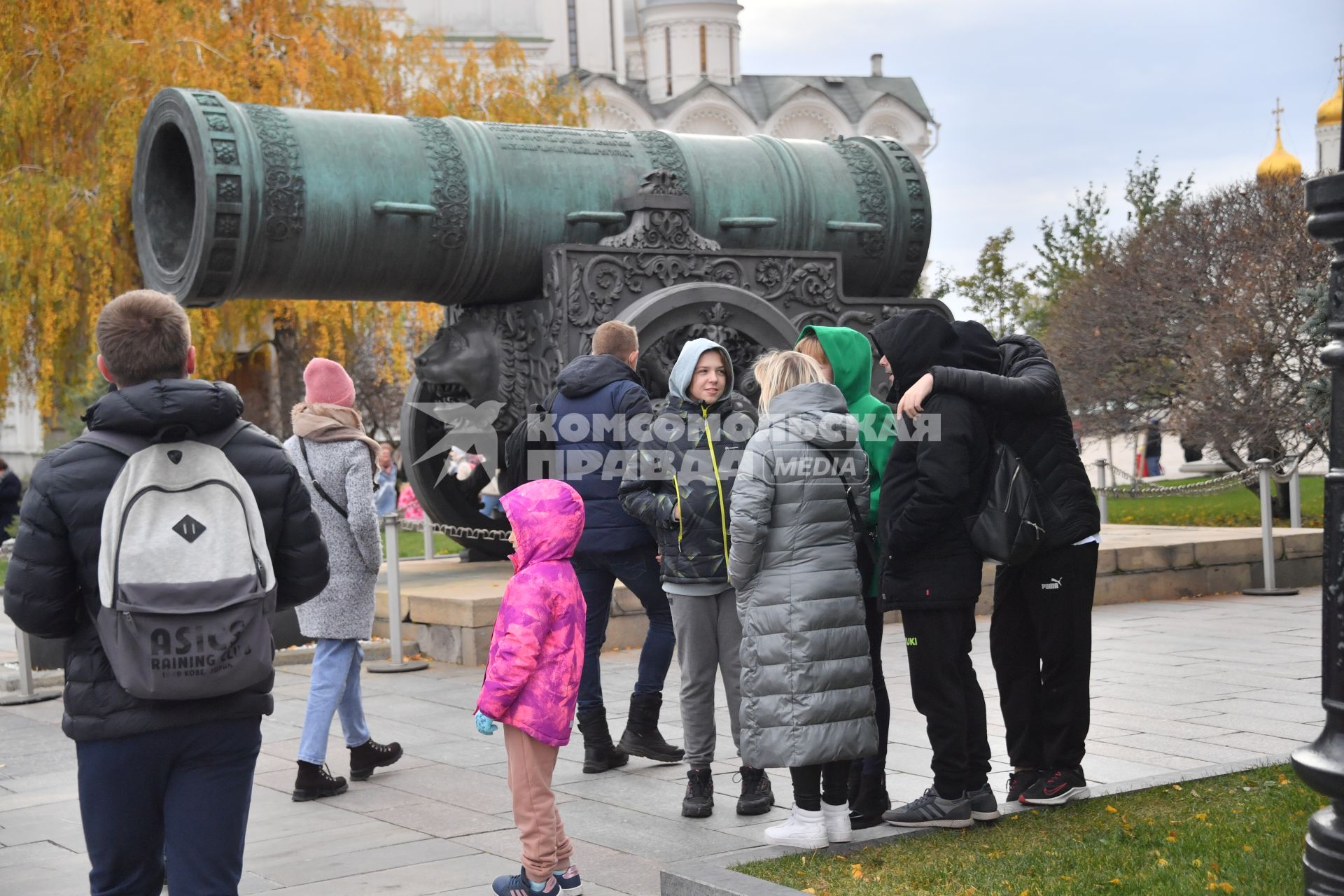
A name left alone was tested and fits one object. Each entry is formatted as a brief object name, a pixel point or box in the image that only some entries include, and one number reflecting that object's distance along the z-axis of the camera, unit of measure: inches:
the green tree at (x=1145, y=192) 1386.6
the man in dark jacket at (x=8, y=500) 751.7
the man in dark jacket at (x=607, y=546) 237.3
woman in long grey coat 181.3
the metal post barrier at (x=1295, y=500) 567.2
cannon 295.9
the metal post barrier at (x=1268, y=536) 447.5
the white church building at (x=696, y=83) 2326.5
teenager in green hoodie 202.1
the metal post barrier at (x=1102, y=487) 612.0
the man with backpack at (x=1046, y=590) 198.1
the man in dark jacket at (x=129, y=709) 122.6
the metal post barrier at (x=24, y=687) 327.0
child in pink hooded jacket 170.7
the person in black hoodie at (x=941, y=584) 188.9
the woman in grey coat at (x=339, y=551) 229.3
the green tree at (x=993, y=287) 1304.1
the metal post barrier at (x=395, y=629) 340.5
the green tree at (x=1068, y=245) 1494.8
